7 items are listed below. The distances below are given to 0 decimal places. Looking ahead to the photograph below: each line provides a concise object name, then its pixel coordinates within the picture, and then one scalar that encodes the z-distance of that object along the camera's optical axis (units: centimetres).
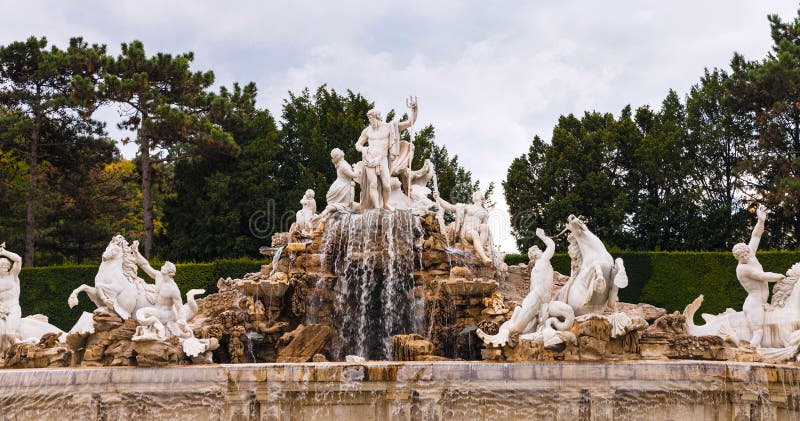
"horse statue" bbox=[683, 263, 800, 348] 1322
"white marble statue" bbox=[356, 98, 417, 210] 2039
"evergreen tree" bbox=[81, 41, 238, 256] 2994
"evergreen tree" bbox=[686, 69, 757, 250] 3309
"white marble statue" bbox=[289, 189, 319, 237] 1984
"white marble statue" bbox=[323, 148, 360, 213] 2095
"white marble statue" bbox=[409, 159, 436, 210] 2111
